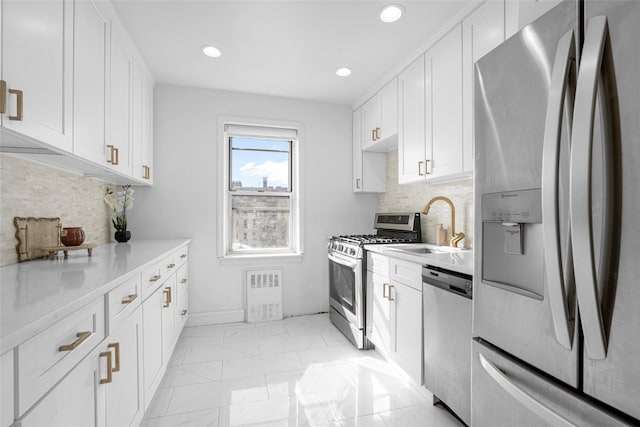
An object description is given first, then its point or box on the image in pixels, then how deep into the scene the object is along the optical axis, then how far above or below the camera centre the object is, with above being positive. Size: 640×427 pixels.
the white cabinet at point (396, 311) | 2.04 -0.71
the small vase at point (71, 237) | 1.87 -0.12
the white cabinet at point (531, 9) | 0.99 +0.72
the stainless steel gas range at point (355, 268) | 2.78 -0.50
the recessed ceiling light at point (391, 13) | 2.02 +1.41
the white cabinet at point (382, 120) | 2.92 +1.02
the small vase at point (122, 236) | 2.84 -0.18
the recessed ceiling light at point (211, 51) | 2.51 +1.41
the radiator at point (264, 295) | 3.45 -0.90
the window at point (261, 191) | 3.59 +0.32
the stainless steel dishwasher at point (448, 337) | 1.59 -0.68
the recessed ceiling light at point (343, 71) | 2.89 +1.41
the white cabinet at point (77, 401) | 0.80 -0.56
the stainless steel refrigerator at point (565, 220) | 0.74 -0.01
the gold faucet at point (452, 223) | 2.44 -0.05
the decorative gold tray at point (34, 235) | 1.66 -0.11
